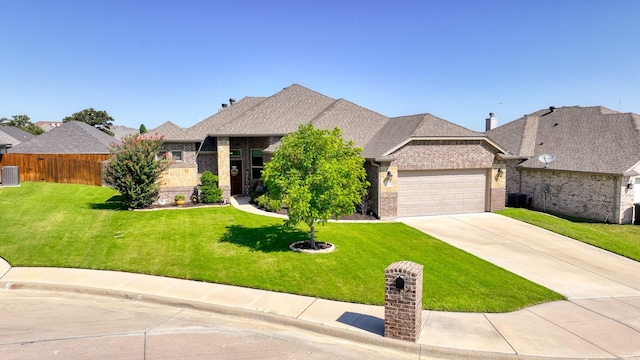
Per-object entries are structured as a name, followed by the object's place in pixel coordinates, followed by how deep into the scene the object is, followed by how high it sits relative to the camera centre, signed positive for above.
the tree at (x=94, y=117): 82.69 +9.89
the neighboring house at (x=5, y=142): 29.67 +1.69
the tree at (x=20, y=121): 85.62 +9.46
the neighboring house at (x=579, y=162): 18.12 -0.12
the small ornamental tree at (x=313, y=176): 11.80 -0.46
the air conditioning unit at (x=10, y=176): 24.47 -0.83
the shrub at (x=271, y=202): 12.33 -1.30
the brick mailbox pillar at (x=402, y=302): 6.89 -2.55
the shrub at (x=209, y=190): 20.88 -1.53
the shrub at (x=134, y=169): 18.05 -0.31
